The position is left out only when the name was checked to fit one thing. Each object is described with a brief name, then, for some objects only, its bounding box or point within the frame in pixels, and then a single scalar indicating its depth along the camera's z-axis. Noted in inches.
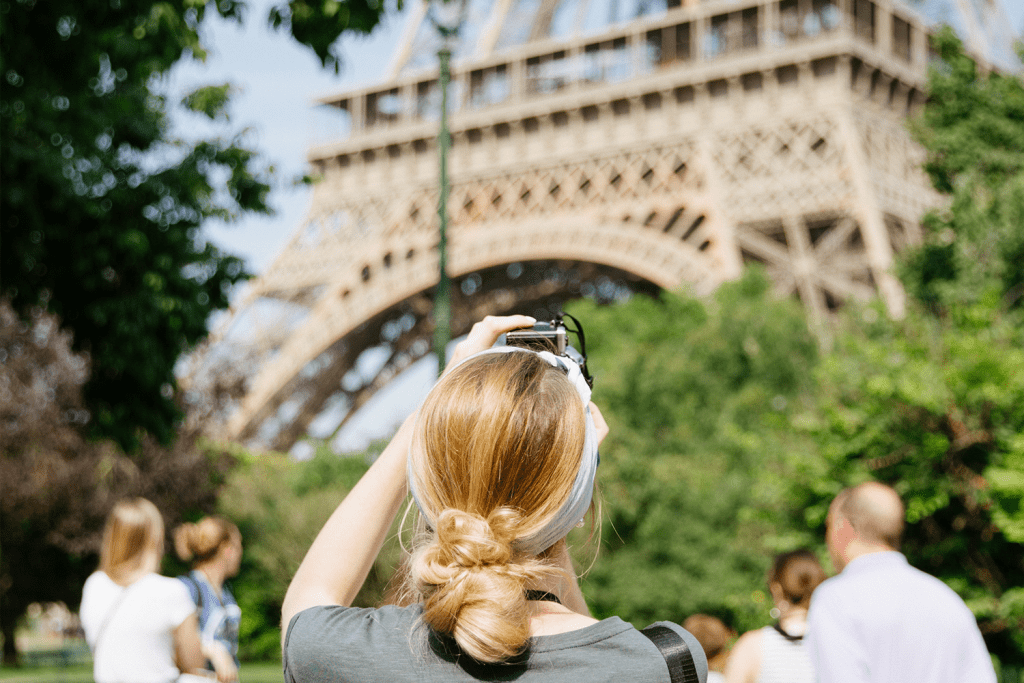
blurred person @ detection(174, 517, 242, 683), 179.6
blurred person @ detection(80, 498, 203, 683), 143.3
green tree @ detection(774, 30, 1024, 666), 323.6
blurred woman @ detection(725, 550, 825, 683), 142.6
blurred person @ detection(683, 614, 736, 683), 185.0
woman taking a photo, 52.9
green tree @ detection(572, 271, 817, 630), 530.3
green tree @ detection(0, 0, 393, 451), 275.3
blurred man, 114.0
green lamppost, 340.2
